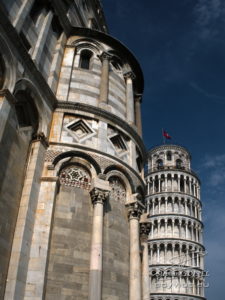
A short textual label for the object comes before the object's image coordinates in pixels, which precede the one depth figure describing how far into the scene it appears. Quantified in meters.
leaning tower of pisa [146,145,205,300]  48.44
